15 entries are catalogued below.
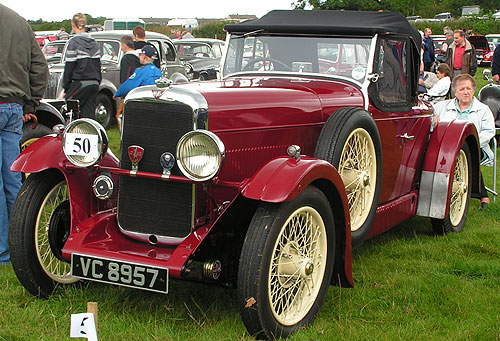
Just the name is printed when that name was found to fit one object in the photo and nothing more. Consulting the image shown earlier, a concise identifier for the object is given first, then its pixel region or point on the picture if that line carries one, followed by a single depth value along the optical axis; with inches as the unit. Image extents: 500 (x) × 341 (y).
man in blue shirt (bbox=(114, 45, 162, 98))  315.3
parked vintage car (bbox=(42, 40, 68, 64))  594.7
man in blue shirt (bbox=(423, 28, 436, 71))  578.2
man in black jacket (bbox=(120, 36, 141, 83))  376.8
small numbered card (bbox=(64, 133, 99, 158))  141.0
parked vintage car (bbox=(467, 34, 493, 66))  1177.4
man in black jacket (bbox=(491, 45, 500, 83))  423.2
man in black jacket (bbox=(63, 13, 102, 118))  364.5
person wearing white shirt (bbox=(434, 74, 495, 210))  253.9
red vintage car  128.5
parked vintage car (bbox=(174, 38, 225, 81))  709.0
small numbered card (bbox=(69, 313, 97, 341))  109.3
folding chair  253.9
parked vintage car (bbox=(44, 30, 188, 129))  450.0
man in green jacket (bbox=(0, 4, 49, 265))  180.2
